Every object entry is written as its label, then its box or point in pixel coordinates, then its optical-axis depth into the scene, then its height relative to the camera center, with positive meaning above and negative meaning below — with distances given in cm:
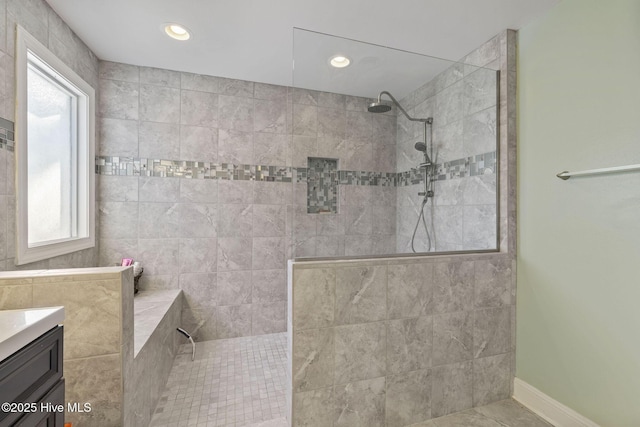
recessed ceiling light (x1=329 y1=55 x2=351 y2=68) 176 +95
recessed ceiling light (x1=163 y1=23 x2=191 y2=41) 200 +131
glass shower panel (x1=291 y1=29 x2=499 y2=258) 172 +41
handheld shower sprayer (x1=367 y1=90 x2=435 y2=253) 187 +37
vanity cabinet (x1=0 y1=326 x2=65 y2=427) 76 -51
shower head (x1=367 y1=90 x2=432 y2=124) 184 +70
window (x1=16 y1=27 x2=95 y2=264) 159 +39
